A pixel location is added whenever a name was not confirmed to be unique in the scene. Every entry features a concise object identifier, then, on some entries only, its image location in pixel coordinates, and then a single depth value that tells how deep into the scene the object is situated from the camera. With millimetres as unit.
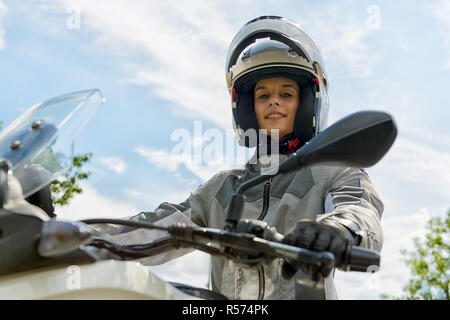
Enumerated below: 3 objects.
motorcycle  1134
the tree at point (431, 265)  13680
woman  2246
